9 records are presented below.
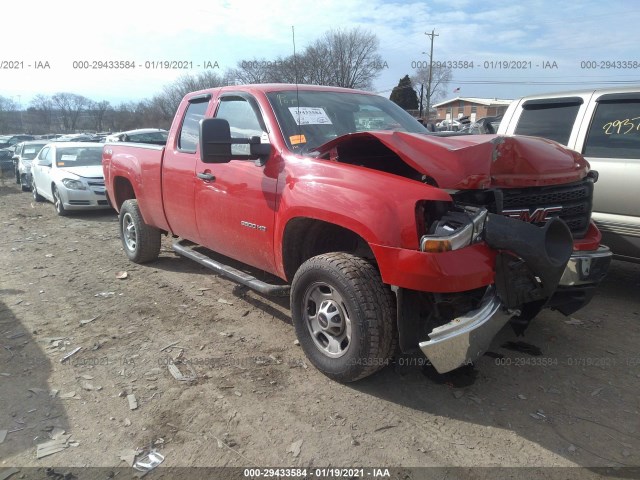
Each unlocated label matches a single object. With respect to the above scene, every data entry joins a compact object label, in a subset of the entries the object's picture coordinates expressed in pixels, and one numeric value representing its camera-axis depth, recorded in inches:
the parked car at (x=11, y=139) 1166.8
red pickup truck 102.4
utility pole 1618.5
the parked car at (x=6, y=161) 820.4
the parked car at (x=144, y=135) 678.5
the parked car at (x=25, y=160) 598.5
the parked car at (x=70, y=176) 390.6
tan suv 174.9
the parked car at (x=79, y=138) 956.2
